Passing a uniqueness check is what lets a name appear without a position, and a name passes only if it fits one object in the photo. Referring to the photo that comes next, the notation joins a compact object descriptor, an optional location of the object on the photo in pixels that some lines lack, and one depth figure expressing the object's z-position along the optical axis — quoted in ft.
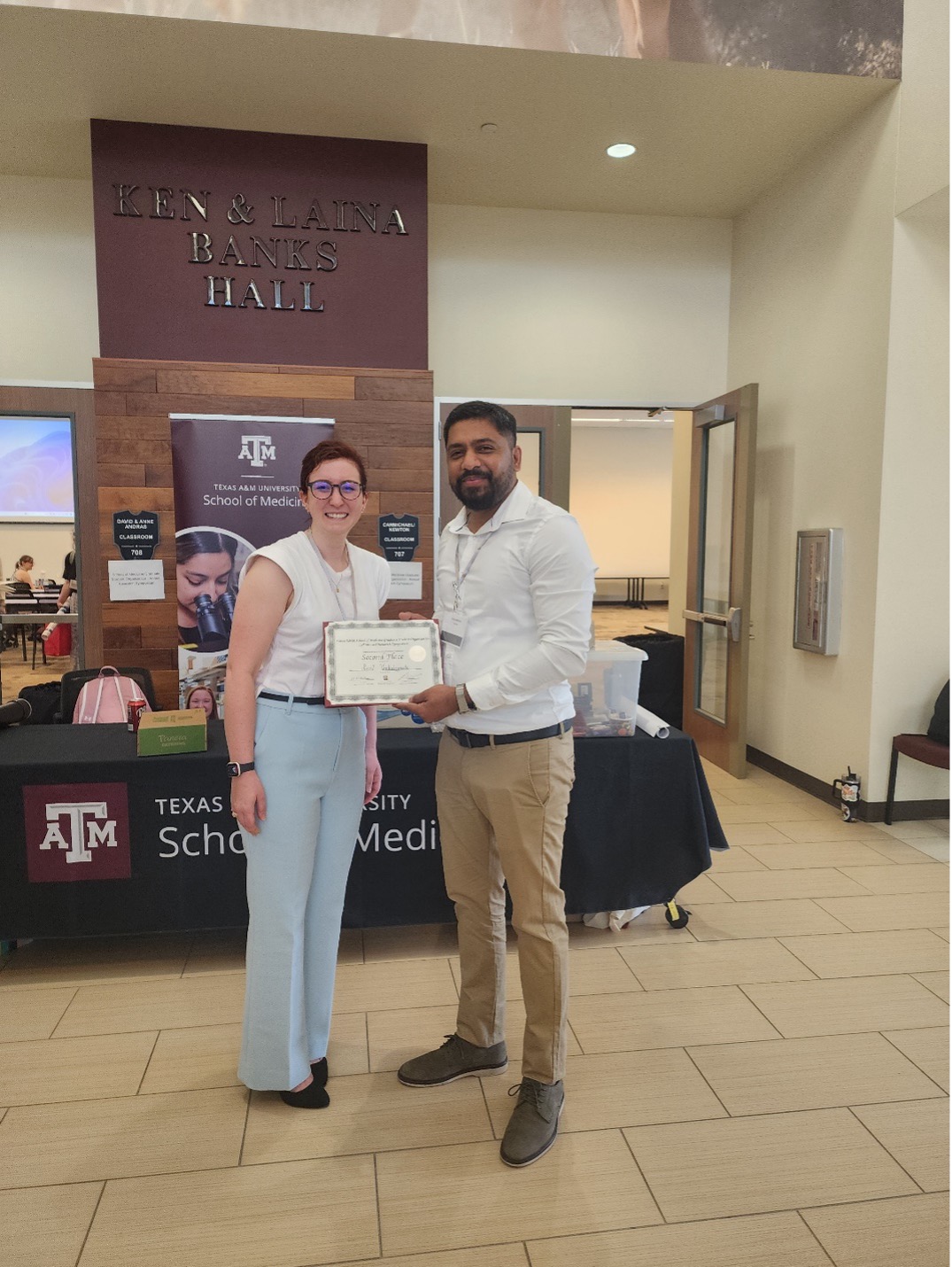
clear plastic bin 10.25
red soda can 9.80
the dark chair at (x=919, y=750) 13.82
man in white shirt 6.56
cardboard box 9.35
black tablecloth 9.22
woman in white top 6.51
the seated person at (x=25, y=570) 33.68
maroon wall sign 15.10
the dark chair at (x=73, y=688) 12.67
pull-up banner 15.15
